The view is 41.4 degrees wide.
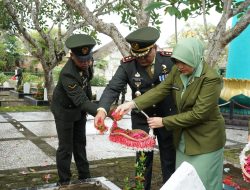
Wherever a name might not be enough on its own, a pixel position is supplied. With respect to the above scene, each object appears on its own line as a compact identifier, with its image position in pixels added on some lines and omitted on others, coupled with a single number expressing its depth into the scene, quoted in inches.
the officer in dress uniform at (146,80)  122.3
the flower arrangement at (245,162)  97.2
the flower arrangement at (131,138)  106.7
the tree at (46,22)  421.4
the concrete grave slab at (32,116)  383.4
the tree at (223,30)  151.3
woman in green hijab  101.7
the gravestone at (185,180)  66.4
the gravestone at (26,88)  624.1
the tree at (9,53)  1374.3
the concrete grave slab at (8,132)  280.7
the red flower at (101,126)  115.4
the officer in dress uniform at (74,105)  142.4
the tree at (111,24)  171.8
